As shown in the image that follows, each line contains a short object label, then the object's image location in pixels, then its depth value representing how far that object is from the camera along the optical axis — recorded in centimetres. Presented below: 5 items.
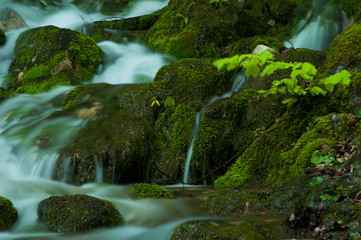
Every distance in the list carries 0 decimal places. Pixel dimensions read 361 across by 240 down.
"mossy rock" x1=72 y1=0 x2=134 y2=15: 1727
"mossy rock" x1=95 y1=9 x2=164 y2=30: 1375
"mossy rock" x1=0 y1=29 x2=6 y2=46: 1194
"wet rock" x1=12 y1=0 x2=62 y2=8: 1570
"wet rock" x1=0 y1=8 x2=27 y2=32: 1364
